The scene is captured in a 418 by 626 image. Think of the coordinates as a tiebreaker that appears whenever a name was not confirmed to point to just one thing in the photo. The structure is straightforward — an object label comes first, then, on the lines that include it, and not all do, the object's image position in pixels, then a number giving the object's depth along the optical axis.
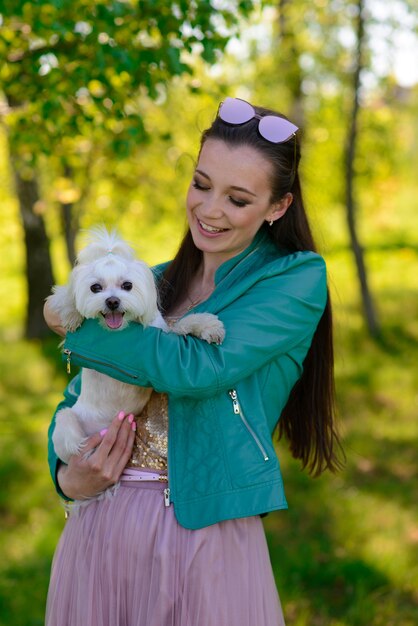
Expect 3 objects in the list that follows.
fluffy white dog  2.30
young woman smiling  2.25
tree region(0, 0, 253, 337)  3.99
